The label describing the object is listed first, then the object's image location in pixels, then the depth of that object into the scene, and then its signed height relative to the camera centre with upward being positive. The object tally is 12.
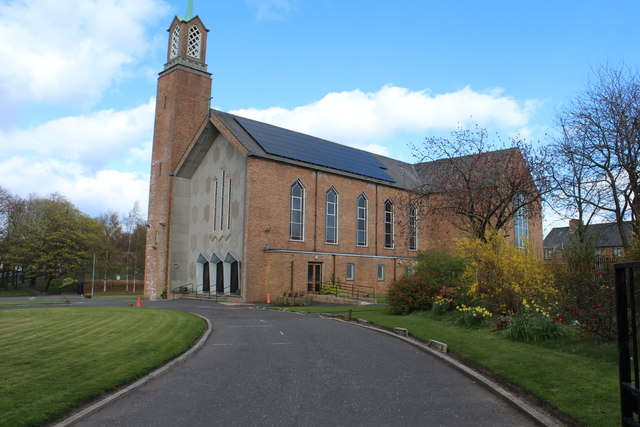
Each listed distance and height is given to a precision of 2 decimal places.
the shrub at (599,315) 9.51 -0.95
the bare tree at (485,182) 18.92 +3.54
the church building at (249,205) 31.28 +4.49
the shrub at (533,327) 10.97 -1.39
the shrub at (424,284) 18.95 -0.70
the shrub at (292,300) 27.59 -2.05
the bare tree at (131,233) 73.94 +5.29
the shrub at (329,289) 32.88 -1.61
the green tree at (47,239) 58.59 +2.99
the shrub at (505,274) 12.92 -0.18
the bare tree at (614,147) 17.00 +4.74
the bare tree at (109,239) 64.19 +3.76
